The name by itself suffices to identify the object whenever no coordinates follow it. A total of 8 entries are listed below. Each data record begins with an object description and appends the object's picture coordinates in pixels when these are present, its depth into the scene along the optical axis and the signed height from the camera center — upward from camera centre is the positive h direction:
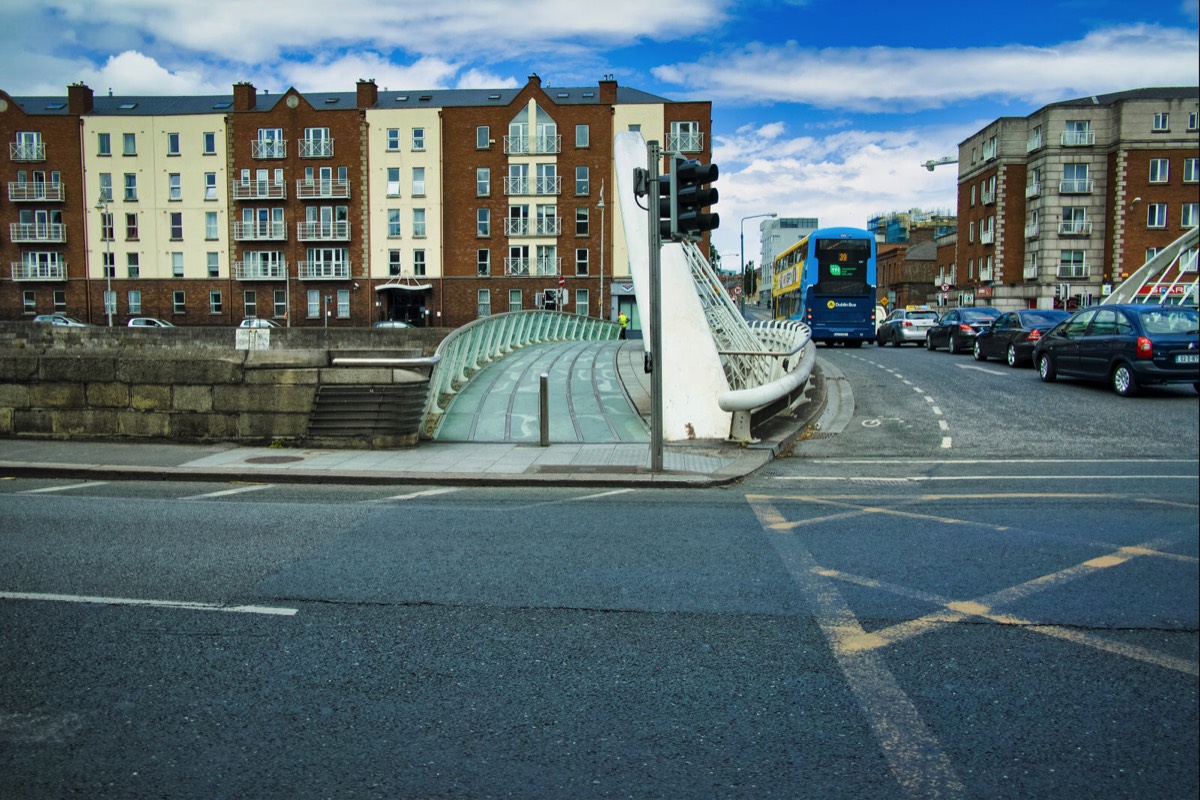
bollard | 12.48 -0.92
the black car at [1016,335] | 20.70 +0.25
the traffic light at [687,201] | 10.11 +1.62
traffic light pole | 10.29 +0.32
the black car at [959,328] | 27.28 +0.53
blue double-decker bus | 33.16 +2.28
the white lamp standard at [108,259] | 58.19 +5.53
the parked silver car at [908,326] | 35.25 +0.75
